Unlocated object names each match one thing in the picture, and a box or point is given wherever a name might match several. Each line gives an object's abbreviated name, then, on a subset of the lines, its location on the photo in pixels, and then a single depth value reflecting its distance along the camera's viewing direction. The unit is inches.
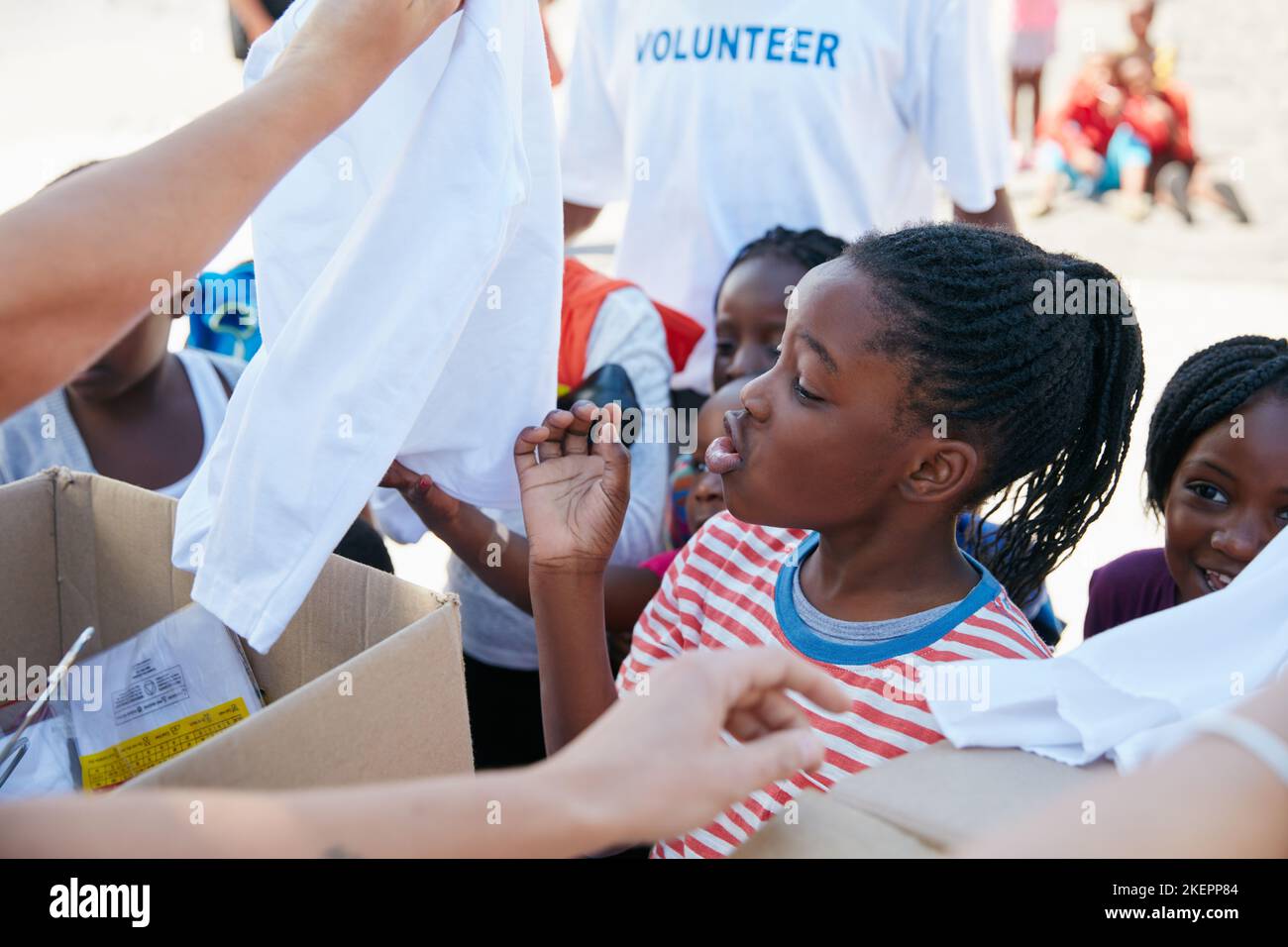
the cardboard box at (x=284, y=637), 36.1
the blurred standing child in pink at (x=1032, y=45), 305.3
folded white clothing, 38.2
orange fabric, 78.4
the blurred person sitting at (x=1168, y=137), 258.1
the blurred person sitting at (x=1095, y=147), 261.9
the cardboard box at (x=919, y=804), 33.8
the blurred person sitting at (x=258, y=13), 101.8
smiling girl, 60.8
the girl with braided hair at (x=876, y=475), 49.6
